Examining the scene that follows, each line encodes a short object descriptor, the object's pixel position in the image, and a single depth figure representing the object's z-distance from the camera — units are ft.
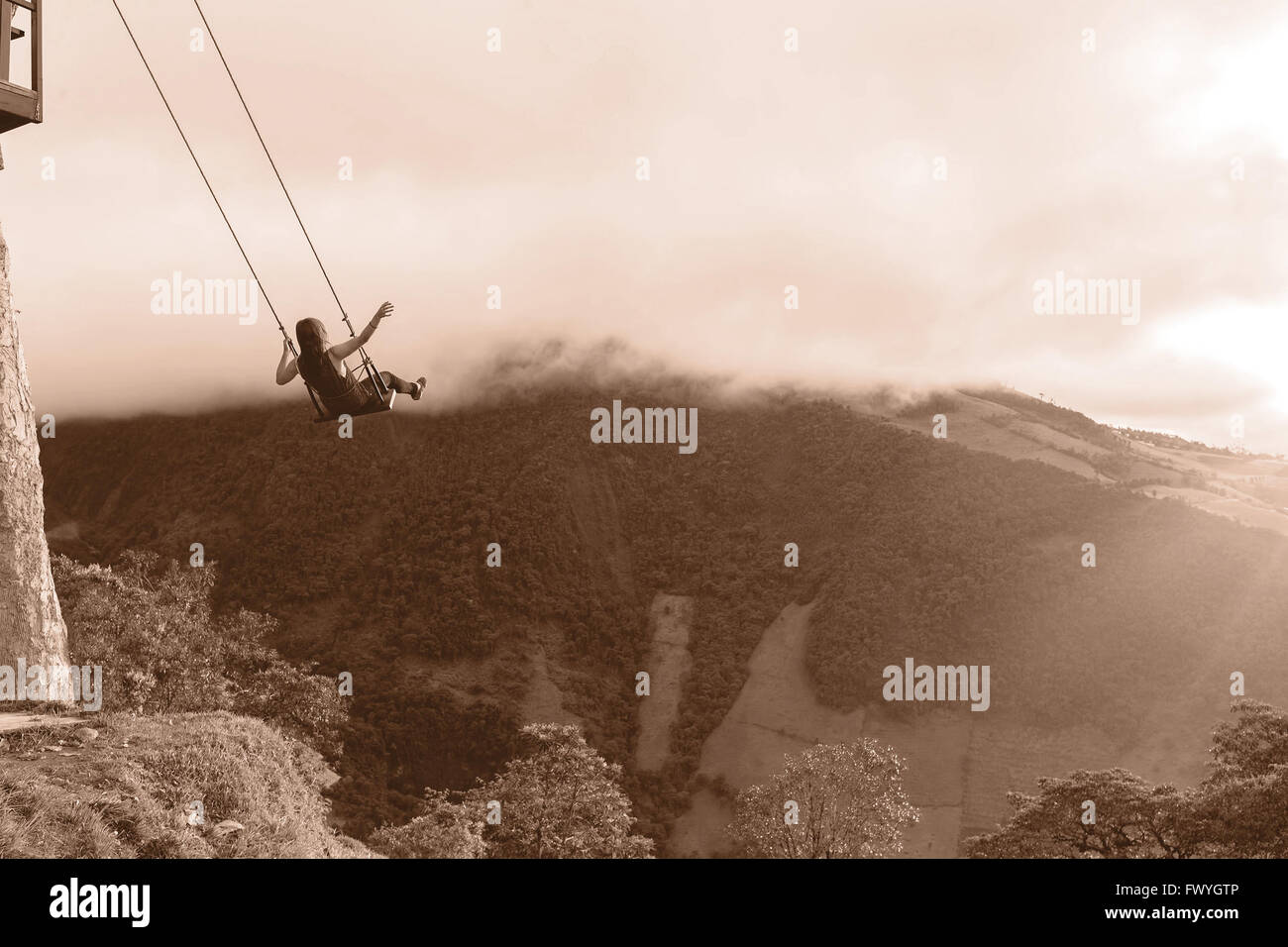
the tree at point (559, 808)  93.86
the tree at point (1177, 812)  82.74
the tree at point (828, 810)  105.60
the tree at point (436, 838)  76.20
